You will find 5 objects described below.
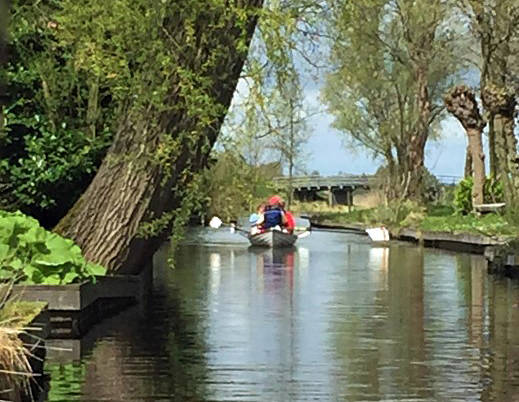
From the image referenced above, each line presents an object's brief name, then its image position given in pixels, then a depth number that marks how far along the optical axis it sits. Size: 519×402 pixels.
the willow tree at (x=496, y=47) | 38.81
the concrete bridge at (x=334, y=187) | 82.50
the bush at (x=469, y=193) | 43.44
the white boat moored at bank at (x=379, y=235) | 43.50
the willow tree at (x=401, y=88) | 48.81
